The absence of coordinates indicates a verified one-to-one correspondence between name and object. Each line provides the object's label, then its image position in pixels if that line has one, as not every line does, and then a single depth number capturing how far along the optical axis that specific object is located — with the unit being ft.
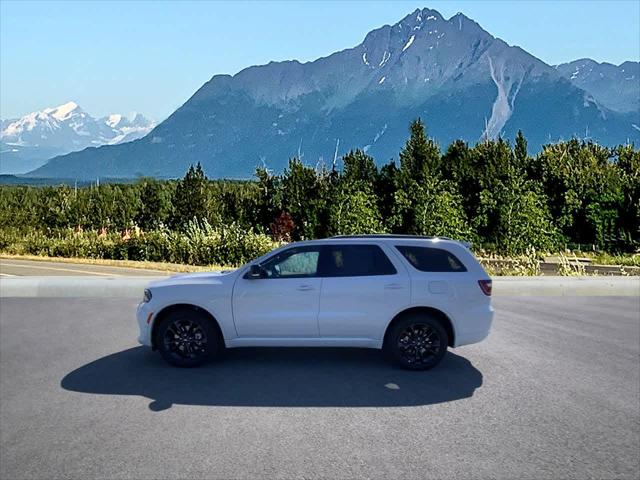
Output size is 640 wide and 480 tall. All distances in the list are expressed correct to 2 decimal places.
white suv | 27.81
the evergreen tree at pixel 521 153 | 109.07
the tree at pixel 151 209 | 122.11
